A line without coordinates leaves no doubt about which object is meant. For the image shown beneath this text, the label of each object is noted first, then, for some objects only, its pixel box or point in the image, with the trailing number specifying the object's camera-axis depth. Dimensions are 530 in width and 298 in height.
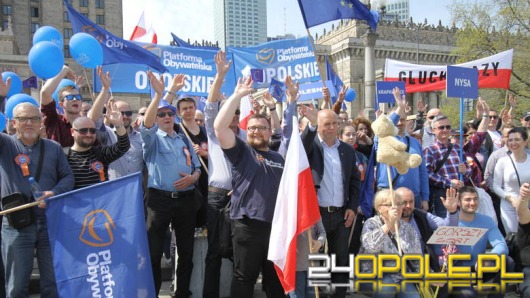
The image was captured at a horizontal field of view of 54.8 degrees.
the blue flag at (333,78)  12.13
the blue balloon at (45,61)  6.29
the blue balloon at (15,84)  8.28
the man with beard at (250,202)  4.70
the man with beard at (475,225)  5.26
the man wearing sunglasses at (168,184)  5.48
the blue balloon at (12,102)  6.14
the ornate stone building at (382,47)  68.25
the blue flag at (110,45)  8.80
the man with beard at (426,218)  5.14
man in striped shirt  5.07
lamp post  28.26
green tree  24.86
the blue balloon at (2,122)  5.70
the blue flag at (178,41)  11.95
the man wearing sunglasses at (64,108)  5.76
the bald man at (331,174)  5.39
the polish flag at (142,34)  12.64
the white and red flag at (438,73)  9.62
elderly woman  4.80
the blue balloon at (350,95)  15.95
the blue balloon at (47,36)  7.71
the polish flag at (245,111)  6.93
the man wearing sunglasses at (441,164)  6.83
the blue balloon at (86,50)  7.18
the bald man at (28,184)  4.52
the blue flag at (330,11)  7.18
